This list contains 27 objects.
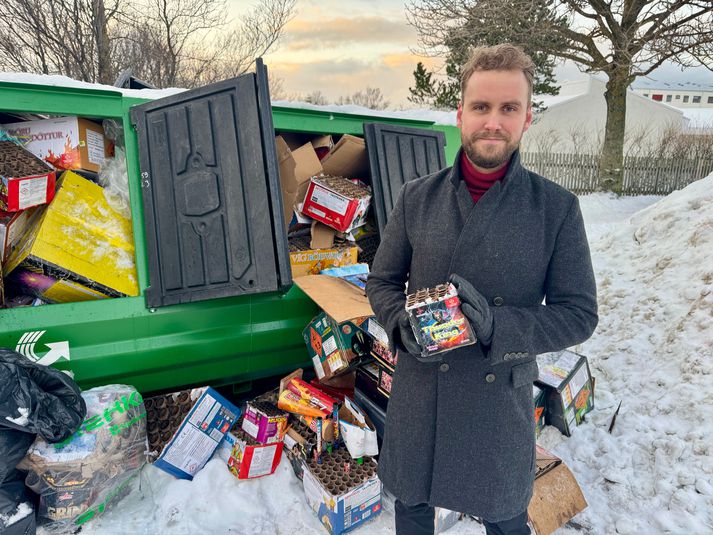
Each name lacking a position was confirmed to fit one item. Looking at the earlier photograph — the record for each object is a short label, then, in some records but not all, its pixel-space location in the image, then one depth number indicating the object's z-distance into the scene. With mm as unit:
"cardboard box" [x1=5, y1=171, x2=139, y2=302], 2275
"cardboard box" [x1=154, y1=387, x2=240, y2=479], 2330
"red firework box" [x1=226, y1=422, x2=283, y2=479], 2365
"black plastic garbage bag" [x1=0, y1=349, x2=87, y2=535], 1855
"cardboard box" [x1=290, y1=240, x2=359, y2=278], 2893
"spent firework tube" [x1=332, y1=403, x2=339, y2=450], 2398
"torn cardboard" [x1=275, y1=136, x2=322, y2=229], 2963
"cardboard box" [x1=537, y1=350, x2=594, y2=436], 2787
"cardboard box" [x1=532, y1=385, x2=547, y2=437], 2727
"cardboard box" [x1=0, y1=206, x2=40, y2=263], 2342
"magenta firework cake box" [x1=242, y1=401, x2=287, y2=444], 2410
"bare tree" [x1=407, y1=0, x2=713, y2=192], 10391
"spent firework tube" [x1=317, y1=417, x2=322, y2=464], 2344
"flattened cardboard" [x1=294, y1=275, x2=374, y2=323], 2125
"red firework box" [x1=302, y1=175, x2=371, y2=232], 2855
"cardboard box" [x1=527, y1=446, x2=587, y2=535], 2158
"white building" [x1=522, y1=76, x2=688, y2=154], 25859
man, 1321
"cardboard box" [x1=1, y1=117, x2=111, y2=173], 2480
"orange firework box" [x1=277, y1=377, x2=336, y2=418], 2404
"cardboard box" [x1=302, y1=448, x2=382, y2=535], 2105
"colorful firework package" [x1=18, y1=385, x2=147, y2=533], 1989
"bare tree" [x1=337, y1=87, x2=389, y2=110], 27012
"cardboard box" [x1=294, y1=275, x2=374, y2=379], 2287
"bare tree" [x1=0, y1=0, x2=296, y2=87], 7359
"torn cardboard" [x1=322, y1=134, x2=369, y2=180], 3059
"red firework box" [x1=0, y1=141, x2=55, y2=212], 2197
